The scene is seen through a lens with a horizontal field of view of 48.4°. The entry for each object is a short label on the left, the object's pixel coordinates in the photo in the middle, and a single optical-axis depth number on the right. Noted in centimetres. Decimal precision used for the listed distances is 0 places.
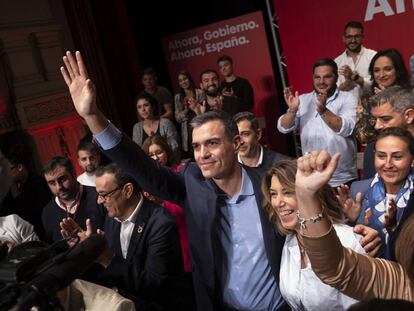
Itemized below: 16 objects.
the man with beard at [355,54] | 458
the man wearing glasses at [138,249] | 206
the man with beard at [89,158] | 340
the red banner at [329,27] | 455
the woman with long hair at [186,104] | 525
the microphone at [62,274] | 82
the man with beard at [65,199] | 288
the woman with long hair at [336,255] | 116
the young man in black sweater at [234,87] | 517
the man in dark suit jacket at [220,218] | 183
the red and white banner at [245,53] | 589
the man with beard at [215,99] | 495
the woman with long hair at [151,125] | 439
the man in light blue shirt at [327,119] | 345
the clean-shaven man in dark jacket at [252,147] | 299
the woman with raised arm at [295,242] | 154
